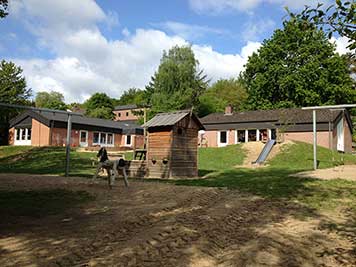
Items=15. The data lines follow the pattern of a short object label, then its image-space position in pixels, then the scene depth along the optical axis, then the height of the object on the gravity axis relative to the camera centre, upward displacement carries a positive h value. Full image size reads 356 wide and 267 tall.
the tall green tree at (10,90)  47.12 +8.64
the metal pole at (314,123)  19.95 +1.90
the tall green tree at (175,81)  54.16 +11.98
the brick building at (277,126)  35.88 +3.18
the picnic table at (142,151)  19.27 +0.01
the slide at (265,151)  26.48 +0.24
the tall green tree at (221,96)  65.44 +12.77
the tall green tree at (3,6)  13.31 +5.87
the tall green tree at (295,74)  48.72 +12.16
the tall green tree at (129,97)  109.88 +18.24
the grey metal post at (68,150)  16.97 -0.01
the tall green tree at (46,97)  97.38 +15.53
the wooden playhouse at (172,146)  17.48 +0.35
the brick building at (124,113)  88.90 +10.41
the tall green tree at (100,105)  74.81 +11.13
